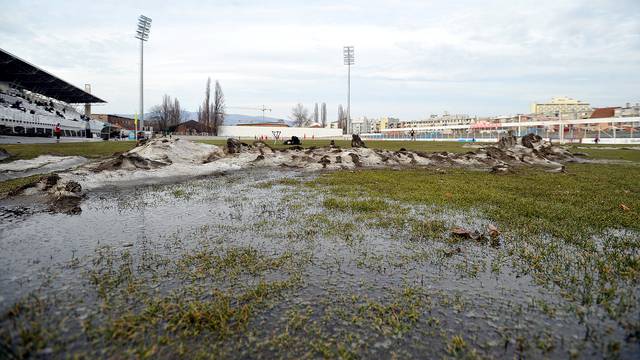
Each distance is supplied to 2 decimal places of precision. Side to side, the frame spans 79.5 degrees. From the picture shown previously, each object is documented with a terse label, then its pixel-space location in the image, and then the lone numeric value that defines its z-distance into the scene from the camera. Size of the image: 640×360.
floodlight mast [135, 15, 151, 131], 55.26
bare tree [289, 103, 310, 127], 165.38
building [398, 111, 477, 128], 170.38
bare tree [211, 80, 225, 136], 102.00
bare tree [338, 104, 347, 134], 169.77
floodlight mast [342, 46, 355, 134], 90.36
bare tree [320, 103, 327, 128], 161.50
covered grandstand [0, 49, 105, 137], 43.61
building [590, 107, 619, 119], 109.69
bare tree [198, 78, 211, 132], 102.01
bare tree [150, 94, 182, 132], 112.99
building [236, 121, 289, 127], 120.87
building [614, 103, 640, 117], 92.59
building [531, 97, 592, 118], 193.00
